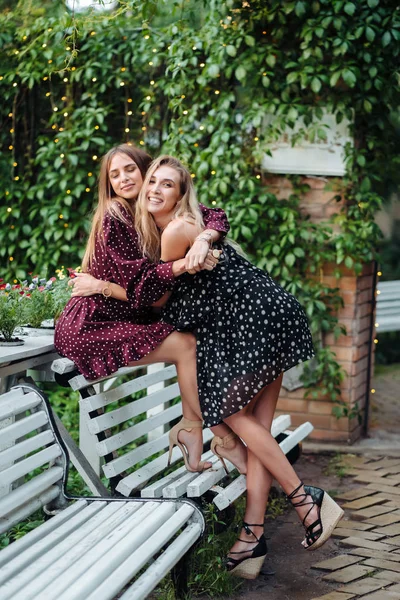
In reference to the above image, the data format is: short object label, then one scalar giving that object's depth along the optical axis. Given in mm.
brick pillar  5160
